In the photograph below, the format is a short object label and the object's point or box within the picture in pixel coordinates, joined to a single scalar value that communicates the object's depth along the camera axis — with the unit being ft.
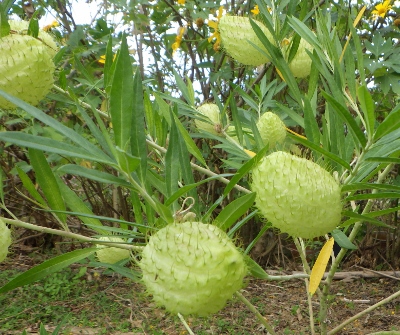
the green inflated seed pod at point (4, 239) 1.82
